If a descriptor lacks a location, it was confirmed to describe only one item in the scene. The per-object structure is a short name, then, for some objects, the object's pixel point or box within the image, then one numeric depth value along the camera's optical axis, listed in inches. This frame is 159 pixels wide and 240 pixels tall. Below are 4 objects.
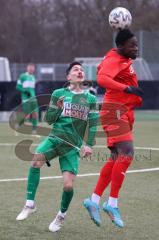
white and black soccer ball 625.9
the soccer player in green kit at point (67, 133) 607.2
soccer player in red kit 612.1
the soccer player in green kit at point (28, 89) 1649.9
